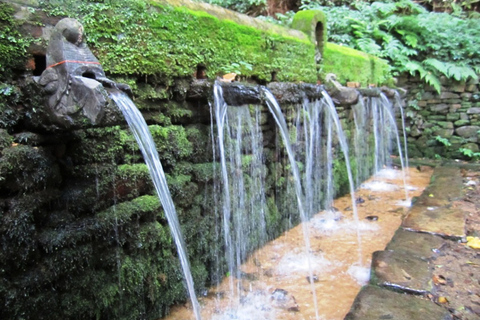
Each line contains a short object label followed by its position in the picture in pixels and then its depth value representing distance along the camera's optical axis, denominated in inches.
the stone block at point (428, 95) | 350.0
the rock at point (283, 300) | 106.6
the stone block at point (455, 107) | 340.6
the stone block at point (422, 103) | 353.6
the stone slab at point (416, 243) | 118.7
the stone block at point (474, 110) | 332.2
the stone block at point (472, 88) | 331.3
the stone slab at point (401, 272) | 96.9
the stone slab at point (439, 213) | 138.4
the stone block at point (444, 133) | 346.6
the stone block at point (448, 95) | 340.5
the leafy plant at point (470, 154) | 333.1
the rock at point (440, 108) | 346.6
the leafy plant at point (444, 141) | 343.9
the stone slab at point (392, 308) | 83.0
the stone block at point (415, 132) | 357.1
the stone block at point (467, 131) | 336.2
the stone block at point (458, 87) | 334.6
